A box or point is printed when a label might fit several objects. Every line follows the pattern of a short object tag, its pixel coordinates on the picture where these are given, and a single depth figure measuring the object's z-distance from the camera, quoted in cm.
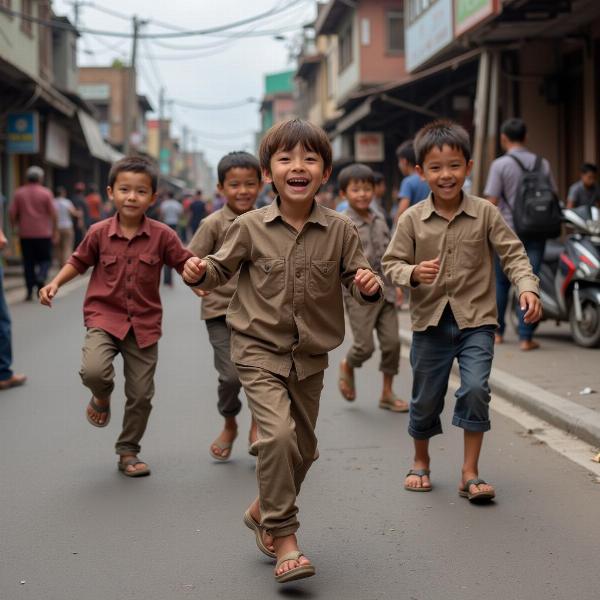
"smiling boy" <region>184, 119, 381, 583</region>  394
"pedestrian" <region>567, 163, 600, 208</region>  1419
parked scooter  948
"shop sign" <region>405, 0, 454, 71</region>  1786
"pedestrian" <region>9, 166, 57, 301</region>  1598
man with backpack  936
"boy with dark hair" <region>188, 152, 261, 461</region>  581
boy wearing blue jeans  491
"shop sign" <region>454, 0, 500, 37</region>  1306
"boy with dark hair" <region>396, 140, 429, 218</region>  958
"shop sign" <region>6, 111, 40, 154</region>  2200
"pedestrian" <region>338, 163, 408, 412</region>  730
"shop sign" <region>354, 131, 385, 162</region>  2672
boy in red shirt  553
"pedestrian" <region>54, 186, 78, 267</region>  2211
